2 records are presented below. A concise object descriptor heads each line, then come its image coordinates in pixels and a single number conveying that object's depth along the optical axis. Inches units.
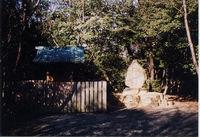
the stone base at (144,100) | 642.8
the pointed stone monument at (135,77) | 705.0
